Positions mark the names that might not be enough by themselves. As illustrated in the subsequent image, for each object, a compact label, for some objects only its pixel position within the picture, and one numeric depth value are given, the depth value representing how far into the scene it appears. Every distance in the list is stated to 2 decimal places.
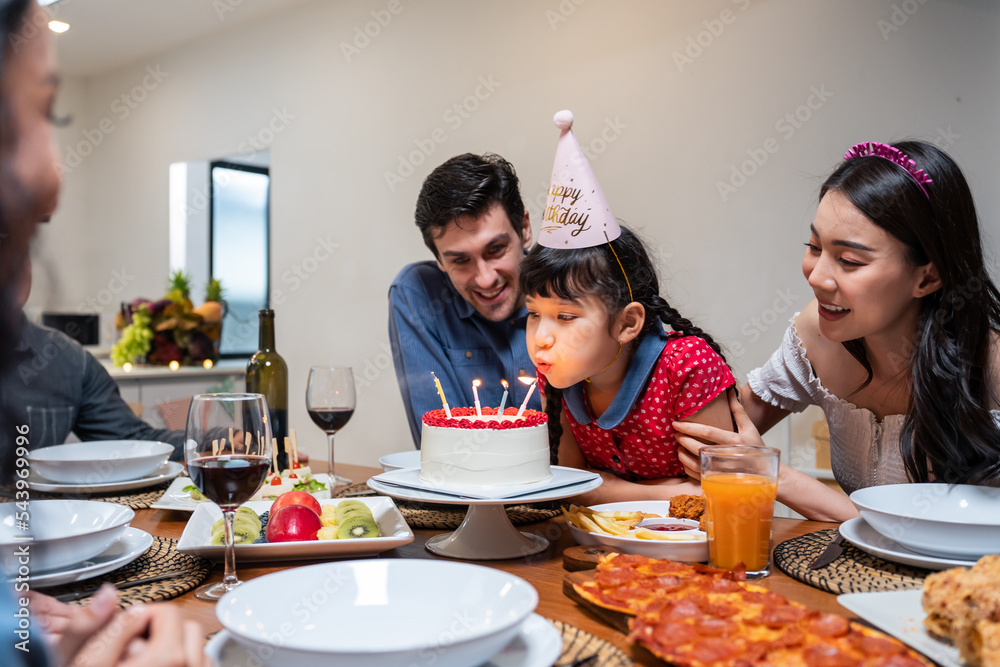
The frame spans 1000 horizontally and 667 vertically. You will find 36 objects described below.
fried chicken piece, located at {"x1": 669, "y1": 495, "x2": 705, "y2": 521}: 1.11
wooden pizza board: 0.74
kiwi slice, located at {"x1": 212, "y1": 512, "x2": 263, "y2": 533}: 1.05
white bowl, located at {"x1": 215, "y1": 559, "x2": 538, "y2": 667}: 0.56
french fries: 1.00
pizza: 0.59
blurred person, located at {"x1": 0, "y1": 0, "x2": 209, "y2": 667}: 0.53
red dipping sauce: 1.06
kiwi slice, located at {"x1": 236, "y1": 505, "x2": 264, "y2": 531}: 1.08
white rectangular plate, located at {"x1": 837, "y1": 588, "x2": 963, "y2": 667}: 0.63
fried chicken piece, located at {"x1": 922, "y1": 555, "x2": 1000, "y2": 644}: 0.61
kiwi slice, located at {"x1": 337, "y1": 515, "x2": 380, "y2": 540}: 1.04
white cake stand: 1.03
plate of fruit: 0.97
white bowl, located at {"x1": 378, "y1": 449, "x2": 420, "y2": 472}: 1.53
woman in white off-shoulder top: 1.30
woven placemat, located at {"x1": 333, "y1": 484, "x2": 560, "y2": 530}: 1.25
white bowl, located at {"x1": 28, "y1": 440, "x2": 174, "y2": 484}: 1.41
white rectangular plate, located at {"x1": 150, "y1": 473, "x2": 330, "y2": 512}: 1.28
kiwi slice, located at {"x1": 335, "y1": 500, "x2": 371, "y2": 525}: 1.08
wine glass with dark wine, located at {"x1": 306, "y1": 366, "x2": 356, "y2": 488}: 1.59
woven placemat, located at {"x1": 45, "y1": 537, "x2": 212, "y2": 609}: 0.86
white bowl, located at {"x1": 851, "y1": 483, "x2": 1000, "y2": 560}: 0.87
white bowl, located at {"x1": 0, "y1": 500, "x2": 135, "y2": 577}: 0.83
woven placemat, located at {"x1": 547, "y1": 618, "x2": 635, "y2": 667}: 0.65
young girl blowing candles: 1.41
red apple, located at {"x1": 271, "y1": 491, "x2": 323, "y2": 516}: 1.09
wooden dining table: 0.78
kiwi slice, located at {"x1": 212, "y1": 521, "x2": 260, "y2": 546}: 1.01
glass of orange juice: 0.92
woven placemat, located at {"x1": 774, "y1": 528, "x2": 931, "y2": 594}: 0.86
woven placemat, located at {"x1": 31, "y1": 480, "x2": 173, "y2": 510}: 1.37
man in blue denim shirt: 1.98
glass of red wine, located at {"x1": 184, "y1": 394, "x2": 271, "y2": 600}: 0.85
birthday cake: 1.07
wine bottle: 1.65
